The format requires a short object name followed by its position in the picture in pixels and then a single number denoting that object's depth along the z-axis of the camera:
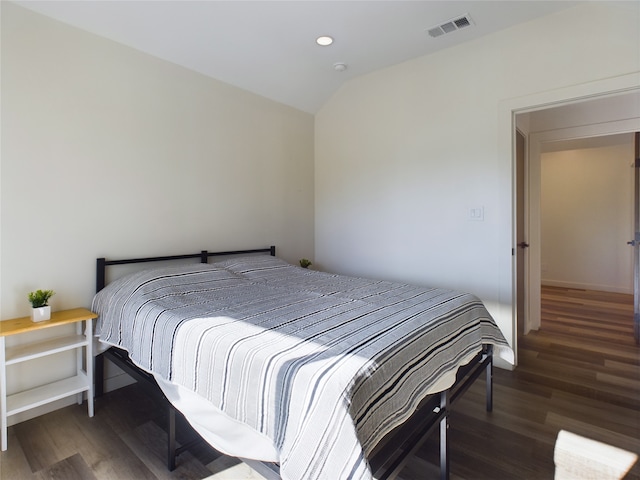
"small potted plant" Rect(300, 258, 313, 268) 3.69
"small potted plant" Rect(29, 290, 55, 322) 1.98
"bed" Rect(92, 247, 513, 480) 1.05
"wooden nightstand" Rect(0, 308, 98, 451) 1.82
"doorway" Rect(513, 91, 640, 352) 3.36
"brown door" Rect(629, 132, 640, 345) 3.22
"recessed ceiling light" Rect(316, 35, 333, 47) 2.79
